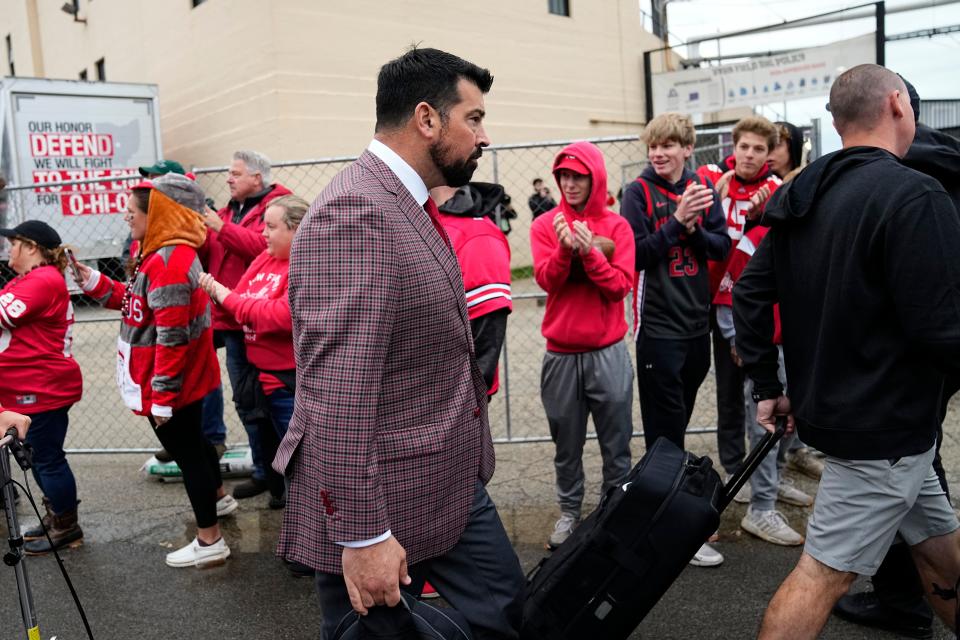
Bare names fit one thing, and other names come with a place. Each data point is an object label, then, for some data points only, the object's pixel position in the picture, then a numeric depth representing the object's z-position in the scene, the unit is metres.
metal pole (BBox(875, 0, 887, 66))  13.00
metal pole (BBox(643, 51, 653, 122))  19.88
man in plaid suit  1.87
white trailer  13.20
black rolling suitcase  2.50
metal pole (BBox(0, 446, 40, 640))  2.67
